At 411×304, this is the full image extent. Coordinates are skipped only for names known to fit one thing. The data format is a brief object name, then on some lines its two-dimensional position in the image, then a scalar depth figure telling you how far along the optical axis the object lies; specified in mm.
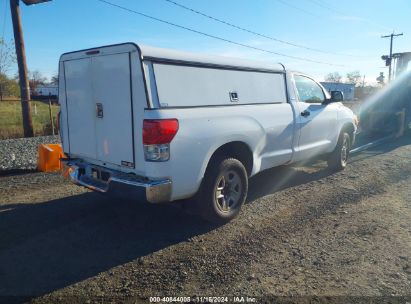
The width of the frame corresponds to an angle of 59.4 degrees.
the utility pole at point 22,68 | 10641
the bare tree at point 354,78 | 106000
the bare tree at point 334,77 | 104788
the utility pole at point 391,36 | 56156
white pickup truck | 3826
